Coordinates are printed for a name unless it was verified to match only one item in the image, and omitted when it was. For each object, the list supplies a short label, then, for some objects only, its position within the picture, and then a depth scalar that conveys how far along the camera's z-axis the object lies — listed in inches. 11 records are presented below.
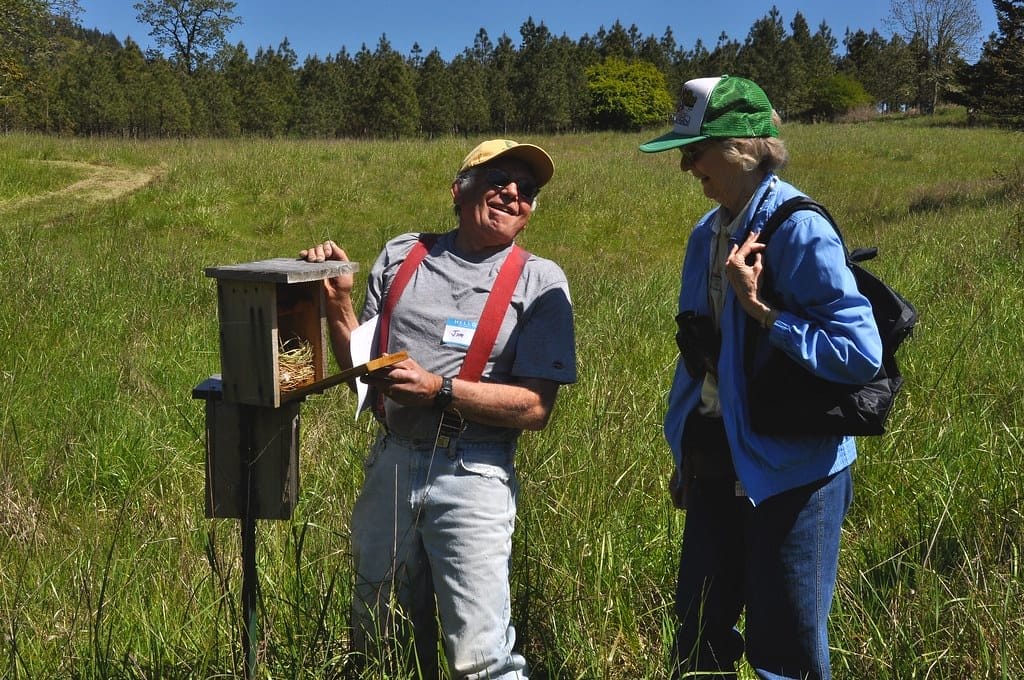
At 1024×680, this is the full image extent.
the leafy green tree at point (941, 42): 2150.6
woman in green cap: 72.1
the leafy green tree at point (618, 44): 2573.8
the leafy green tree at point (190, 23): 2192.4
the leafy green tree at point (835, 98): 2128.4
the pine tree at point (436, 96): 1933.9
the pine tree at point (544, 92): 2027.6
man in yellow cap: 79.5
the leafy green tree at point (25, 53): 1000.9
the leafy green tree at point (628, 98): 2133.4
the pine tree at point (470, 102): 1973.4
